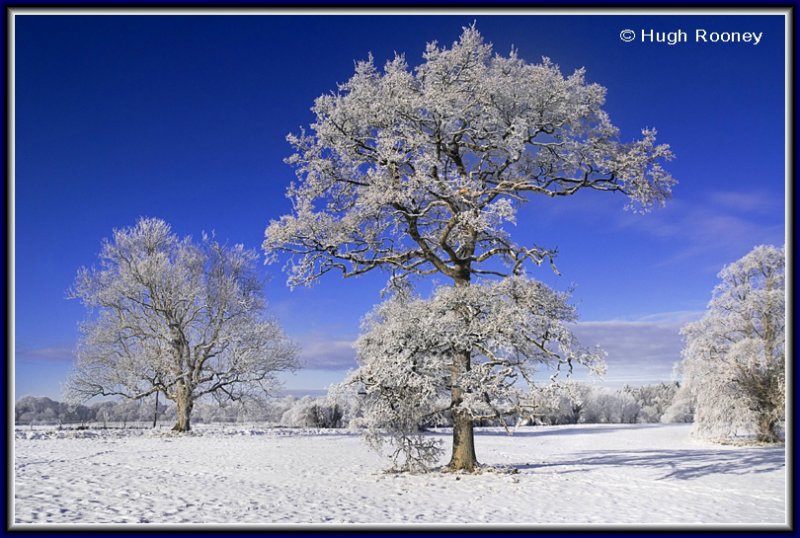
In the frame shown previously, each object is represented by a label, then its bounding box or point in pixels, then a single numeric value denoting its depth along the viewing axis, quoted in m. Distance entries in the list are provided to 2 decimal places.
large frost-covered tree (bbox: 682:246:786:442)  22.94
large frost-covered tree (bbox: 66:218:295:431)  27.14
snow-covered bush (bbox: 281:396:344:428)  42.59
